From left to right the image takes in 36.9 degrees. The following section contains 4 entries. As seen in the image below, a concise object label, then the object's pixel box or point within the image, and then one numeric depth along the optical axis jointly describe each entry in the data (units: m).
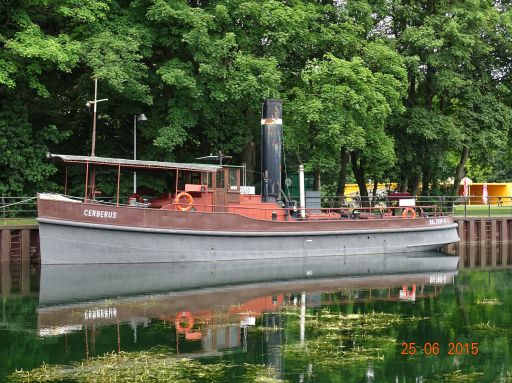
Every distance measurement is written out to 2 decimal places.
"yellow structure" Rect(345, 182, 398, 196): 62.12
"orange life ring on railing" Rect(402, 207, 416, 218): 28.64
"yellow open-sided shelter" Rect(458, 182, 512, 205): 55.25
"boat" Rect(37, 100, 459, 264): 21.94
